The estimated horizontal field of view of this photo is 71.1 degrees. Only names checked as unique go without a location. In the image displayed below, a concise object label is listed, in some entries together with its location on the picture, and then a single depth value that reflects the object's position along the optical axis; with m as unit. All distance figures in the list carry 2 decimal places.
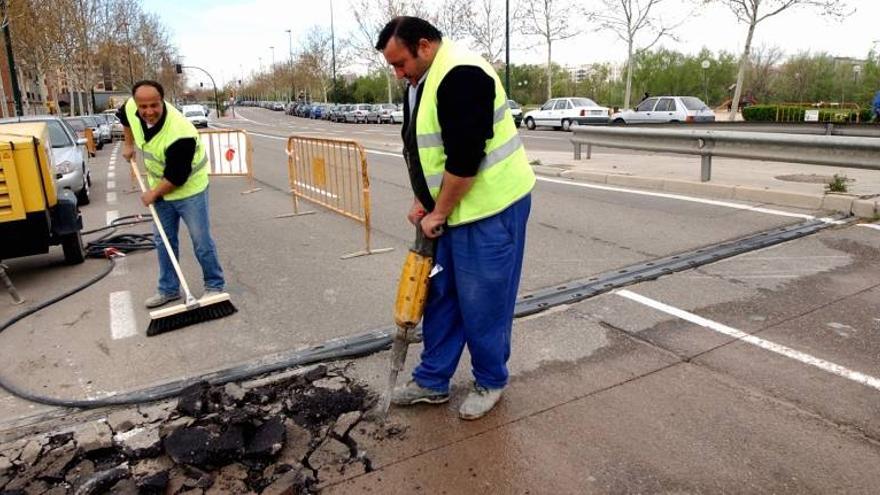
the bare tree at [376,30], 50.91
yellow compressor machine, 5.29
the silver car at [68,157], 9.70
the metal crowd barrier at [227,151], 12.19
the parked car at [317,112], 60.77
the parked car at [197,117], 38.59
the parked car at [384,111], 45.12
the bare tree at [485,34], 50.22
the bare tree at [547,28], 46.15
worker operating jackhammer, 2.70
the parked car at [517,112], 33.43
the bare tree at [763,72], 51.69
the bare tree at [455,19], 50.12
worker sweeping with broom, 4.57
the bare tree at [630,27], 39.16
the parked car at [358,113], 46.79
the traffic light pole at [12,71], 23.40
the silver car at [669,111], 23.45
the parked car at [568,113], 28.19
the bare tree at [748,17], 31.22
